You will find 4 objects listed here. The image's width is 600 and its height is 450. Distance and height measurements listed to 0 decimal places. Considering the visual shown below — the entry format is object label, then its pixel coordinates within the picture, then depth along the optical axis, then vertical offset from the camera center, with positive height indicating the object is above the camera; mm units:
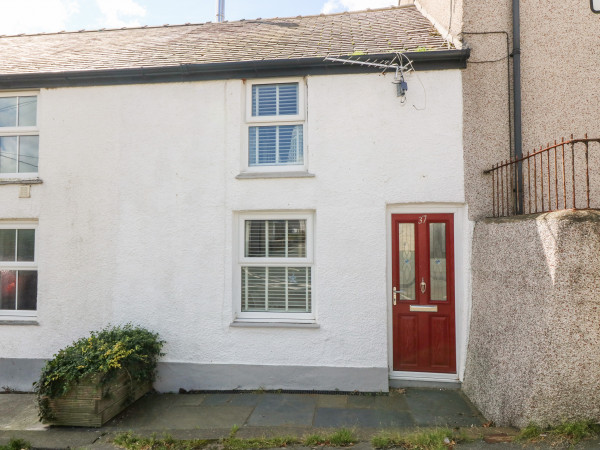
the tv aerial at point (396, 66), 5445 +2540
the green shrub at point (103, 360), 4578 -1465
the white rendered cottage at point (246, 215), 5492 +421
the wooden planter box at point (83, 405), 4586 -1927
